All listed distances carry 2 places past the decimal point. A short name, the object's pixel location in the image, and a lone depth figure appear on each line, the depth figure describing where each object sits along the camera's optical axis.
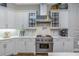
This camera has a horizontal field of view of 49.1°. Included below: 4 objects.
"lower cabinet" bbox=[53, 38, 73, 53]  2.72
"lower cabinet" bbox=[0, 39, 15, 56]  2.33
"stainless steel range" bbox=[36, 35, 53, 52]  2.71
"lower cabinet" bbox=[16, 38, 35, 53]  2.70
